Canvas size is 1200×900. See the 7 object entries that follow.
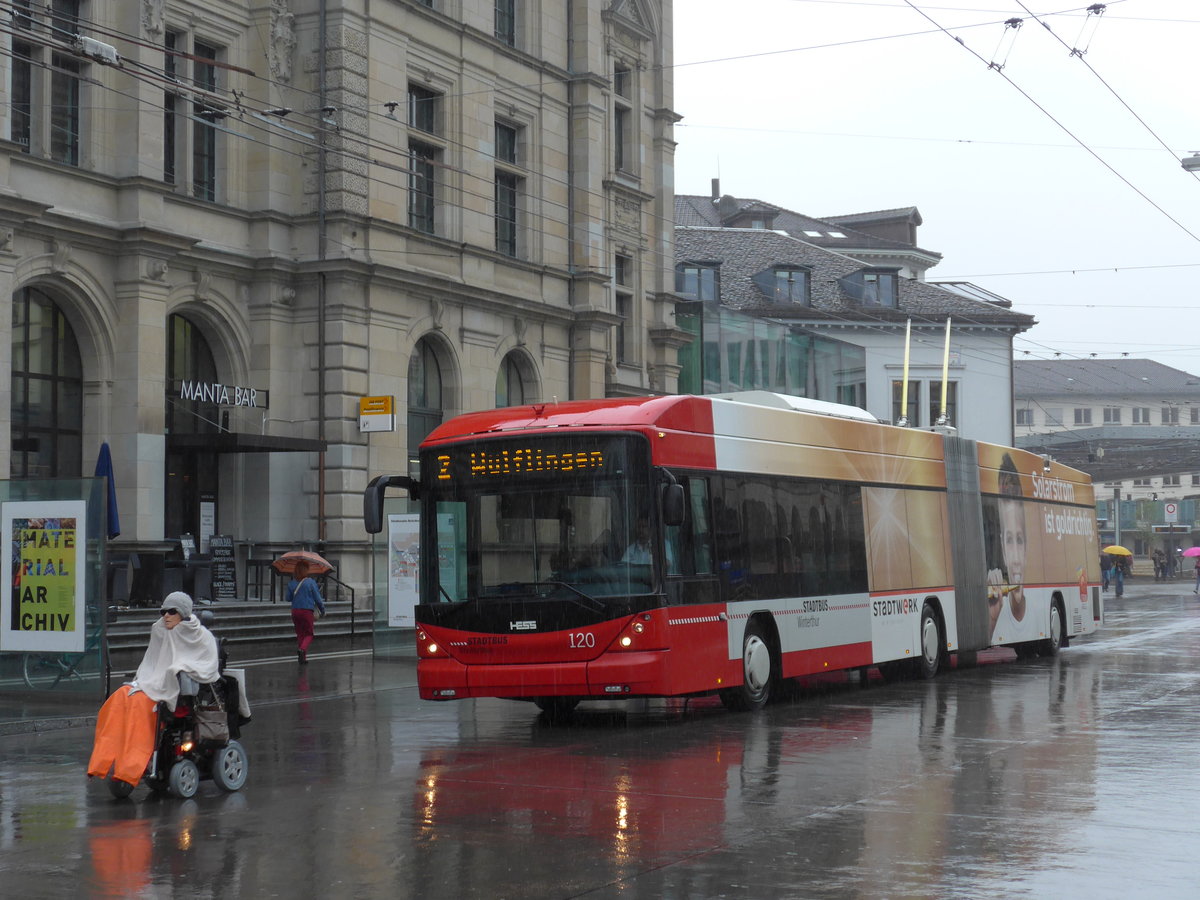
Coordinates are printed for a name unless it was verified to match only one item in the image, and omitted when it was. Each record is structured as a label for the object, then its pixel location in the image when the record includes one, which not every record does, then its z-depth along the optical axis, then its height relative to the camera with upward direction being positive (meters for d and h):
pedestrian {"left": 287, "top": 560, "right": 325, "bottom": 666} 24.84 -0.58
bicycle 17.98 -1.04
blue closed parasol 22.85 +1.49
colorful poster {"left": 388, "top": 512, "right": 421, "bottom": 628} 25.75 +0.00
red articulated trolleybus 15.08 +0.16
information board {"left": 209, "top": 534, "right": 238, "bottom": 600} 30.62 +0.03
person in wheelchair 11.20 -1.02
